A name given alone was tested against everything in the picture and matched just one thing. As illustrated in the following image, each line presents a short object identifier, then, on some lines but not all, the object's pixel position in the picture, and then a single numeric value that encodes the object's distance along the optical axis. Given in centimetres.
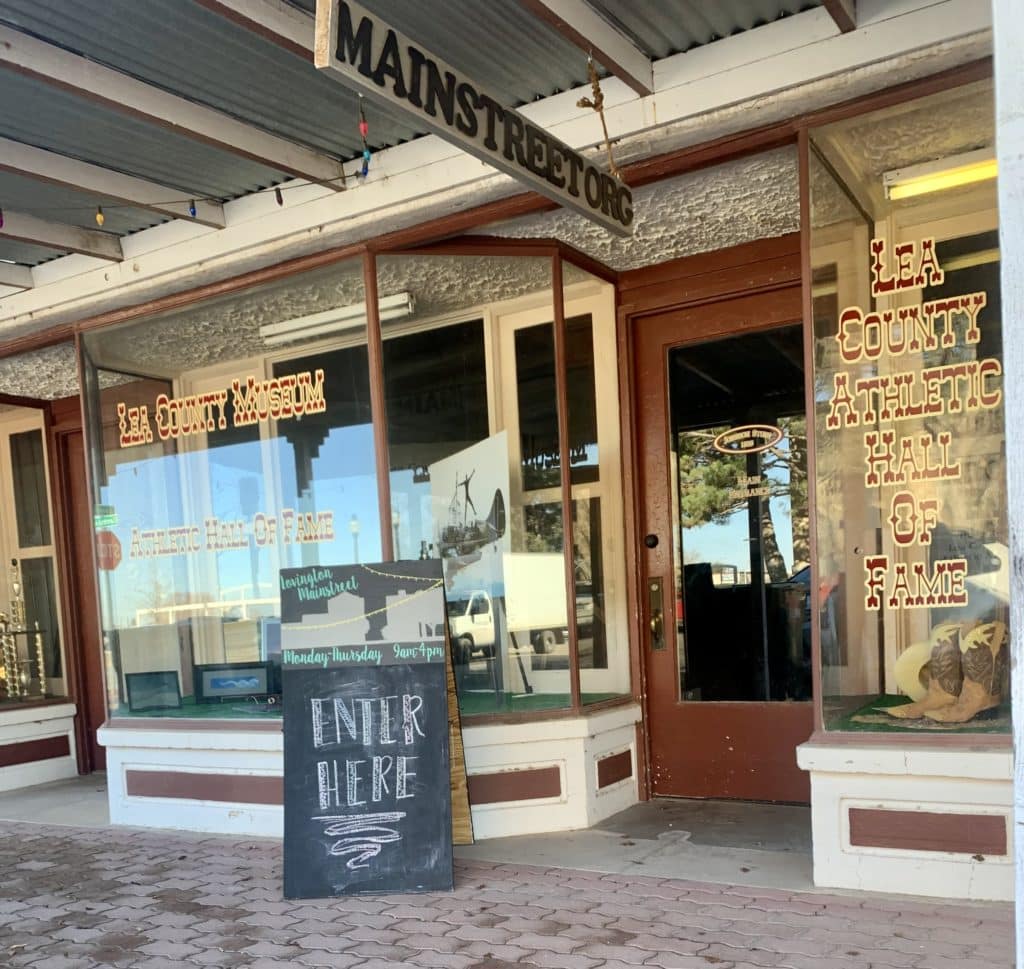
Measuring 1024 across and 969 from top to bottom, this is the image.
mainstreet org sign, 235
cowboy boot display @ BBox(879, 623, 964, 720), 376
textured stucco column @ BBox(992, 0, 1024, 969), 140
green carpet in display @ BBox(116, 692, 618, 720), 479
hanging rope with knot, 355
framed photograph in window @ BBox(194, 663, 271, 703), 541
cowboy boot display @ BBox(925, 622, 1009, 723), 361
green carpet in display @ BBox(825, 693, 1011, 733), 351
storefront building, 372
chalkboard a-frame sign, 395
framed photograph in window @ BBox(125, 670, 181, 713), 569
